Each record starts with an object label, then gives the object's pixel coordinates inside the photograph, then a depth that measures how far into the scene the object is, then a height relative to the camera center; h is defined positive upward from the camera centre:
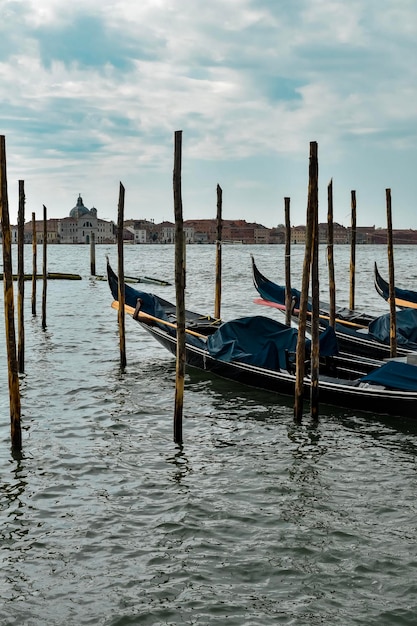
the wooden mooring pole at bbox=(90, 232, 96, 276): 37.22 +0.01
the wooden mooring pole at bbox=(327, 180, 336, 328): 12.18 +0.08
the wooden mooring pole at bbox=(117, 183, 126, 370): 11.41 -0.34
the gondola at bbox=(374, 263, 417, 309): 15.17 -0.90
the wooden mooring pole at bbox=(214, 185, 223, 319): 14.91 +0.13
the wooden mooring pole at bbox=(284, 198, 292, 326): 13.34 -0.41
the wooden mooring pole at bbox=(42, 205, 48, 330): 16.75 -0.32
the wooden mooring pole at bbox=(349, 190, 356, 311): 15.96 +0.23
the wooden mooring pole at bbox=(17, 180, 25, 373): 11.55 -0.67
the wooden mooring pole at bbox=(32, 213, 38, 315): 19.39 -0.70
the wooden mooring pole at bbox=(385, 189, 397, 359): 11.19 -0.55
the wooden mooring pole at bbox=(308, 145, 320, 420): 8.18 -0.43
